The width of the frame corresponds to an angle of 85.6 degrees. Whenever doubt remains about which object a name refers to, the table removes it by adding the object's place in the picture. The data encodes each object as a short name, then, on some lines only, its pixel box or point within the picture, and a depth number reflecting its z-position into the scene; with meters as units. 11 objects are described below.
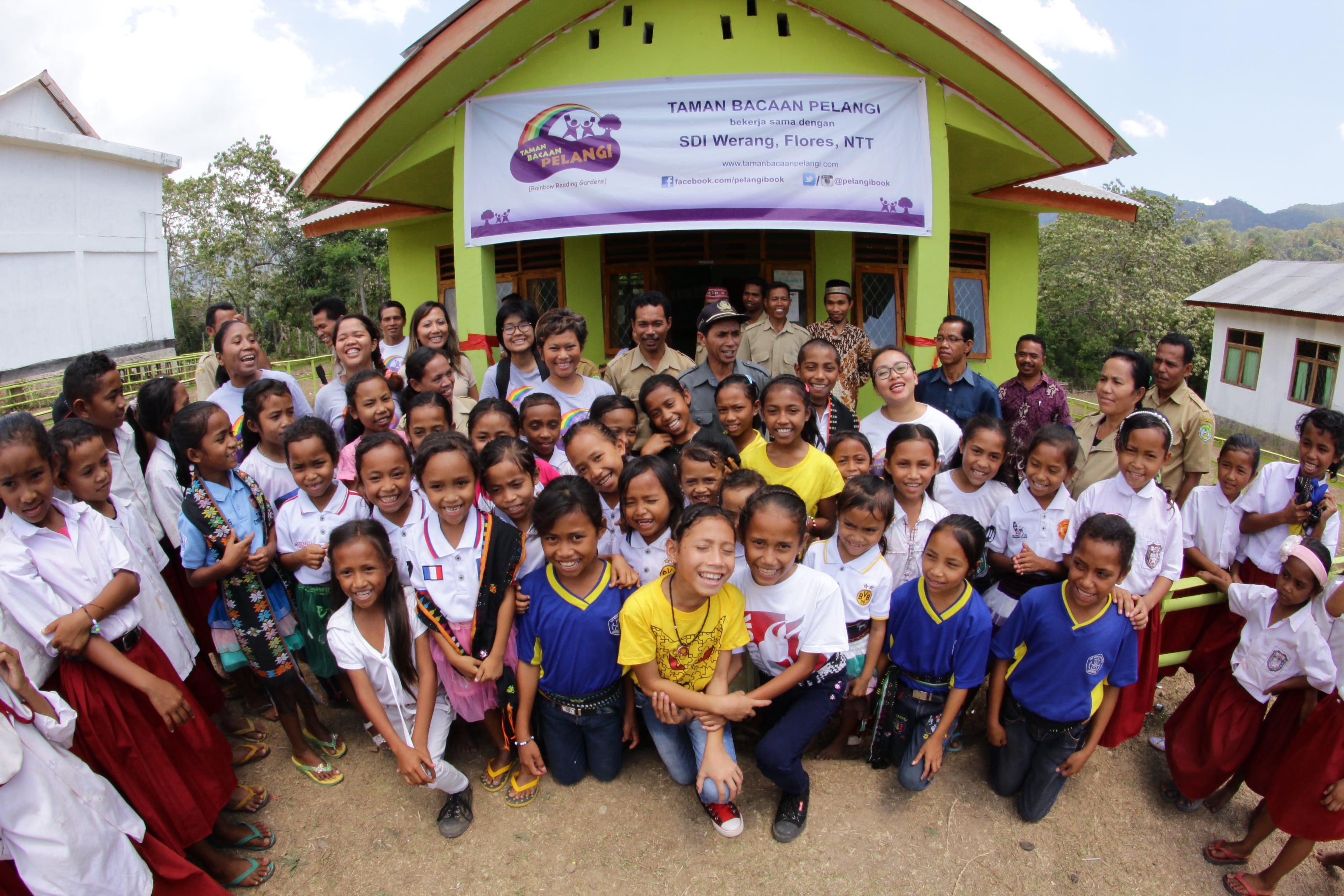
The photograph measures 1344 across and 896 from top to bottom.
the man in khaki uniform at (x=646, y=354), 4.12
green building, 5.06
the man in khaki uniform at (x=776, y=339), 5.39
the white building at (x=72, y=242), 16.16
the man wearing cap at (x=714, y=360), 3.70
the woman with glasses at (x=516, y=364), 4.05
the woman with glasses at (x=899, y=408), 3.37
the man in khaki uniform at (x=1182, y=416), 3.67
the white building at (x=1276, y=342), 14.77
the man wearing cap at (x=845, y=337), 5.07
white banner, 5.27
